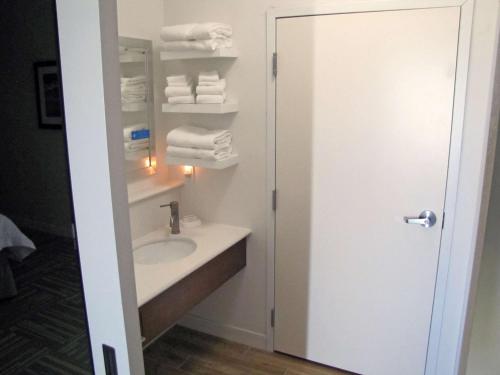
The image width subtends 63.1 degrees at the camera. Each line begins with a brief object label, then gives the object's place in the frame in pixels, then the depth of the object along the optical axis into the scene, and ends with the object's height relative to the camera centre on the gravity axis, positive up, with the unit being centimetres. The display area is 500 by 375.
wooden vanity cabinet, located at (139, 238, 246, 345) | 188 -99
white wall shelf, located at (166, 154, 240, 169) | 237 -36
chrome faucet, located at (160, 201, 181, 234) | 249 -71
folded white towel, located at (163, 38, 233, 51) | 222 +30
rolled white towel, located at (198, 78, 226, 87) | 234 +9
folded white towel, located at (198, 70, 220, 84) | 233 +13
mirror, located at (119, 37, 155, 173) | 231 -1
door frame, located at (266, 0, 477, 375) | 190 -14
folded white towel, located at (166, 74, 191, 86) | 237 +11
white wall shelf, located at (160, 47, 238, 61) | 226 +25
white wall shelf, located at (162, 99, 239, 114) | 230 -5
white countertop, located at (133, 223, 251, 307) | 187 -83
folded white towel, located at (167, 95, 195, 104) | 238 +0
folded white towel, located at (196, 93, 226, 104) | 233 +0
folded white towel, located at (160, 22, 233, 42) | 219 +36
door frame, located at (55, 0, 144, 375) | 78 -16
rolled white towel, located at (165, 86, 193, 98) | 237 +5
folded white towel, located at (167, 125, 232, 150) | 234 -22
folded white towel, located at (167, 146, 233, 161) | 234 -31
